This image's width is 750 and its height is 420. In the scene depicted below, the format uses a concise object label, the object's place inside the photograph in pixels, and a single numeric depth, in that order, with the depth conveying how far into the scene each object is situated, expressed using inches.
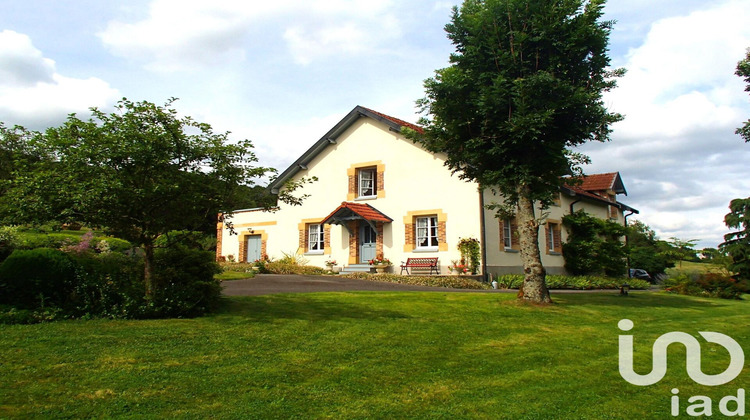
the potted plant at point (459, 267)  759.7
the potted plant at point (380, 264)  829.2
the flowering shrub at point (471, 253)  766.5
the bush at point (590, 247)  1008.9
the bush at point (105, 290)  292.4
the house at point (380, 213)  803.4
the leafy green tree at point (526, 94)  446.6
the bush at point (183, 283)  311.9
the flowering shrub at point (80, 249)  335.9
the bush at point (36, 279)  282.8
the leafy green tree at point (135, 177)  268.1
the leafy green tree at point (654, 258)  1402.6
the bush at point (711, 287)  703.1
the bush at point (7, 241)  333.4
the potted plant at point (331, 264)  891.7
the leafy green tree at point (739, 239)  900.0
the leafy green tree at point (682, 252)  1473.9
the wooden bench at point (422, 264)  789.6
